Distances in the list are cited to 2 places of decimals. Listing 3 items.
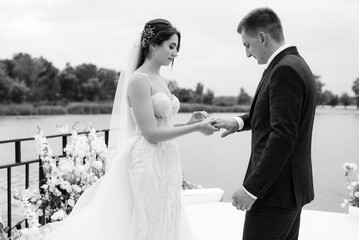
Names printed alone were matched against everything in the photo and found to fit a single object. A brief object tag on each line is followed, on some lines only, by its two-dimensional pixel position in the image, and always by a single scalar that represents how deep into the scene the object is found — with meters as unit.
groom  1.57
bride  2.15
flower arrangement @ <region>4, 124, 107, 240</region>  2.63
